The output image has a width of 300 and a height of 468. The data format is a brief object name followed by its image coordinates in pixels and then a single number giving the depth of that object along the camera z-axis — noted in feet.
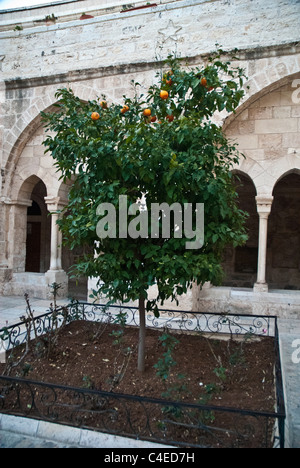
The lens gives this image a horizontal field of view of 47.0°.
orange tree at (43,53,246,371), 7.48
